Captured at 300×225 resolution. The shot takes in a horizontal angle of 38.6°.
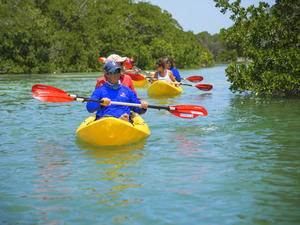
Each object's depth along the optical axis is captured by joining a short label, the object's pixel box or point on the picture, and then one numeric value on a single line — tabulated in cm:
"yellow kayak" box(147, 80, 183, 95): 1443
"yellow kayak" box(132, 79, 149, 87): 1806
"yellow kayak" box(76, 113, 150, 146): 616
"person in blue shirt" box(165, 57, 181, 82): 1462
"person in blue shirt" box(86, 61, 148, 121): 630
